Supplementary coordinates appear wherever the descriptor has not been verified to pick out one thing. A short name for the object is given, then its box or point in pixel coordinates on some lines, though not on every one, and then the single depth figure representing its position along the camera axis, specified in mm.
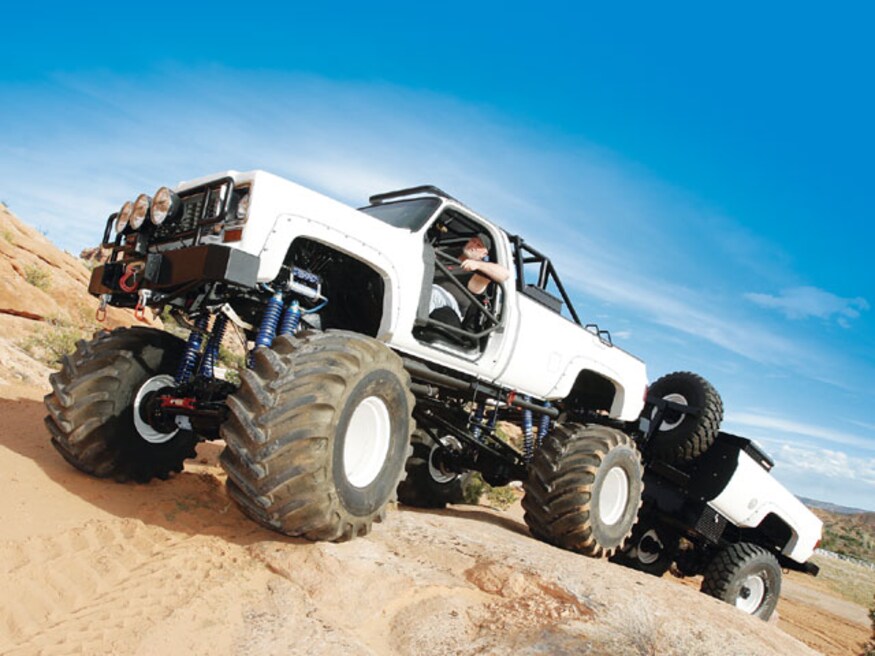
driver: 5461
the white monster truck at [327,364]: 3559
